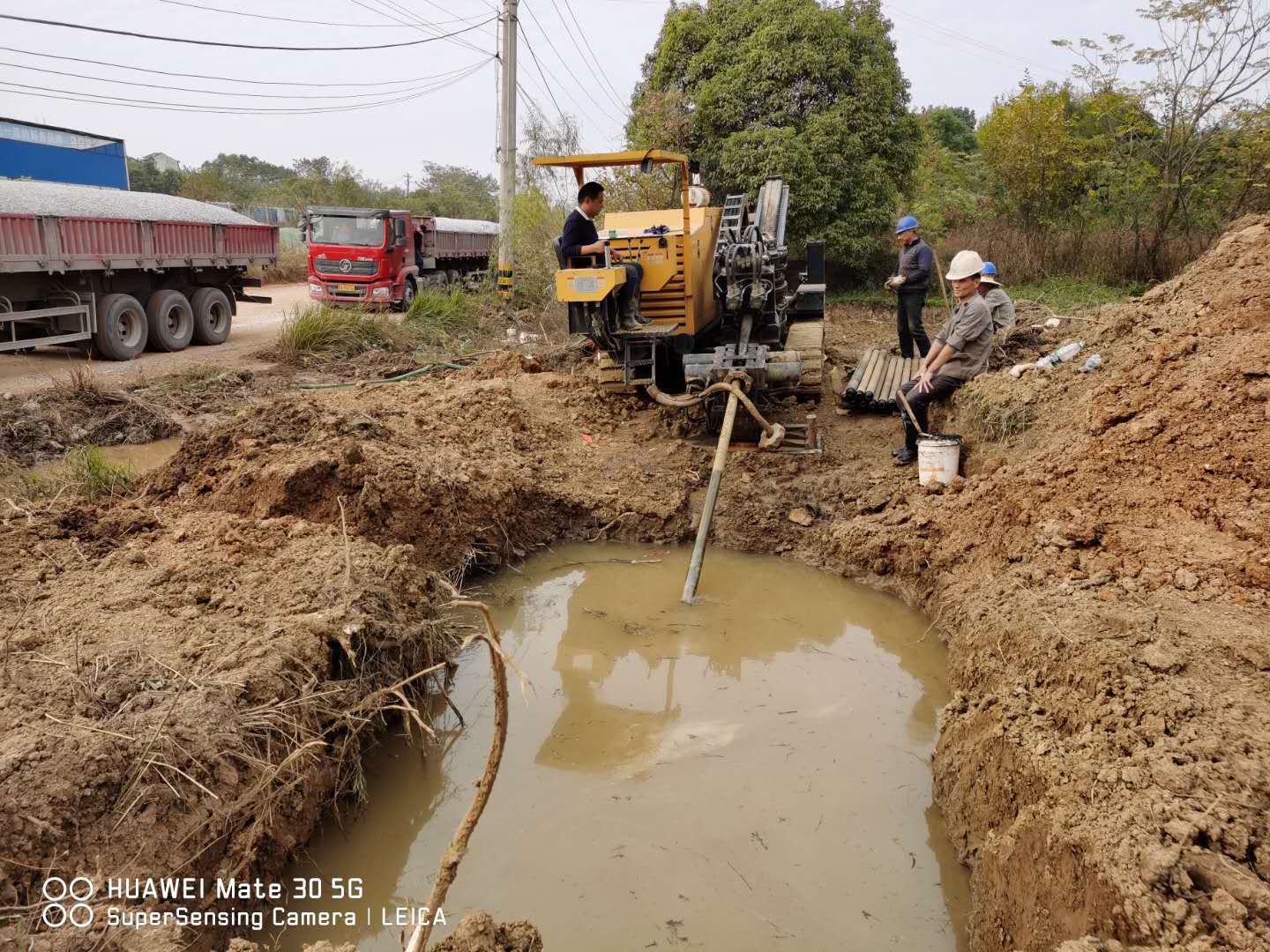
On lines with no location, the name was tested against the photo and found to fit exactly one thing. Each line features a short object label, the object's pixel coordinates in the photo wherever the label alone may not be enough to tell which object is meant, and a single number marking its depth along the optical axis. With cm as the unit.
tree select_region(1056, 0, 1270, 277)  1295
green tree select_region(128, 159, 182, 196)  3080
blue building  1750
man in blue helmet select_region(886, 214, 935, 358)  898
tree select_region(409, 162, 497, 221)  3719
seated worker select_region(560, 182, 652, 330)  741
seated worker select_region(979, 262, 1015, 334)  809
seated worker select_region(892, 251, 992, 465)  620
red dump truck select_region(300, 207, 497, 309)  1596
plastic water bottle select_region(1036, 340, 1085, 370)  647
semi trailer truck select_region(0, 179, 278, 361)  986
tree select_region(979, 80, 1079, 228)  1580
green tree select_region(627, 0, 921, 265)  1494
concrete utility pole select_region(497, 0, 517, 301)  1520
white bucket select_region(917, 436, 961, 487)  600
